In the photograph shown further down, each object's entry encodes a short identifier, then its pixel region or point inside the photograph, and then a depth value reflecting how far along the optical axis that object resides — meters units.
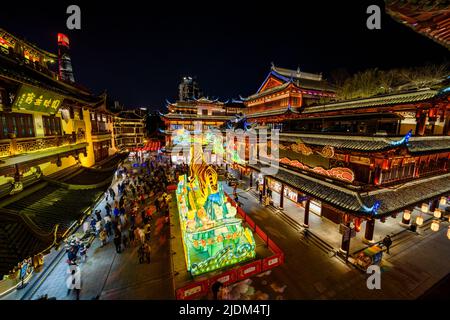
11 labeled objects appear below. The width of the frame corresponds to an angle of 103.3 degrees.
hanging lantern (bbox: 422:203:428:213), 11.72
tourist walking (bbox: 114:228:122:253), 10.16
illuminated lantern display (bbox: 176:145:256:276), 8.88
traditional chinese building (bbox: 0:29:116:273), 5.08
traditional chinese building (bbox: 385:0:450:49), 2.48
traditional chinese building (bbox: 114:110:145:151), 41.09
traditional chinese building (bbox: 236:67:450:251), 8.77
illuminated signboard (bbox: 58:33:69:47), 31.67
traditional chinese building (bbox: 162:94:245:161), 39.09
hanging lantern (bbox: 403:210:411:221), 11.57
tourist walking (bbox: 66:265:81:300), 7.77
